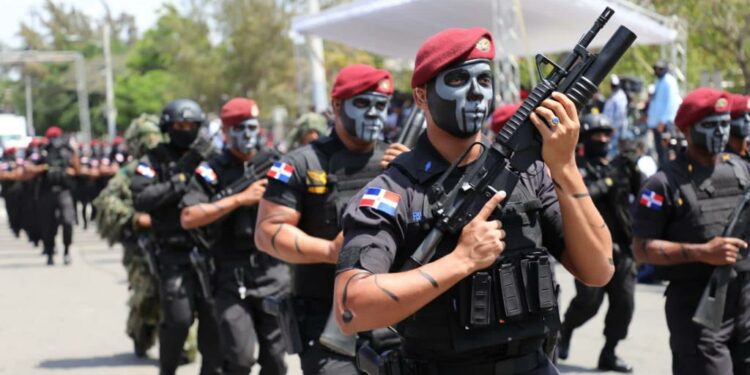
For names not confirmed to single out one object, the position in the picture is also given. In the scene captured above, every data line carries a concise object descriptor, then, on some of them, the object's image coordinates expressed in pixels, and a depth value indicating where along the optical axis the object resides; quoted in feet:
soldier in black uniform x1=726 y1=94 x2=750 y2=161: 21.26
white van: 152.15
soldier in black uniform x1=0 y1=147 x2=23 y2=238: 73.70
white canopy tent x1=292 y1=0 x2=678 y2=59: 45.14
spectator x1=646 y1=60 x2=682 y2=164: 44.80
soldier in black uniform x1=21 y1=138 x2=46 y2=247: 60.64
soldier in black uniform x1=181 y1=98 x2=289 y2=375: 21.30
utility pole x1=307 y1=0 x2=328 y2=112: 64.46
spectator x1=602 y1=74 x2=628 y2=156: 47.16
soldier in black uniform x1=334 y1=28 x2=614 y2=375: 10.71
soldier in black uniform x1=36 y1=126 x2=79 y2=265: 57.26
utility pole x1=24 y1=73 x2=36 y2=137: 252.01
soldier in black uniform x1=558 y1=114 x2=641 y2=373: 27.61
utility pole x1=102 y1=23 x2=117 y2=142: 154.17
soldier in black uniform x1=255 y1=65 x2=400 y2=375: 17.57
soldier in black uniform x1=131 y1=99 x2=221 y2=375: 24.64
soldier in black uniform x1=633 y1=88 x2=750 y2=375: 17.74
